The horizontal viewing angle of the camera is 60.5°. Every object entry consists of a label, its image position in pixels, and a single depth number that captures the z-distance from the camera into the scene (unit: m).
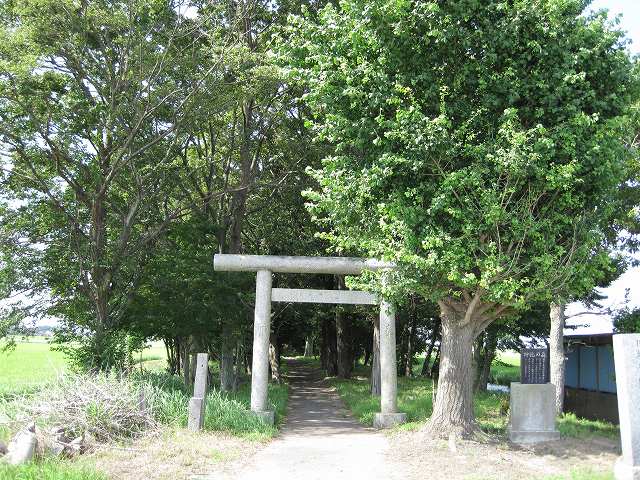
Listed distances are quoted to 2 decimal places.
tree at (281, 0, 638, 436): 8.65
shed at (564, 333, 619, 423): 15.95
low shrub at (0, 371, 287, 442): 9.00
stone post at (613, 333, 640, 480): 6.99
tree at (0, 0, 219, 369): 13.17
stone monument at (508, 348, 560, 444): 10.26
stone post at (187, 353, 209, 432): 10.29
